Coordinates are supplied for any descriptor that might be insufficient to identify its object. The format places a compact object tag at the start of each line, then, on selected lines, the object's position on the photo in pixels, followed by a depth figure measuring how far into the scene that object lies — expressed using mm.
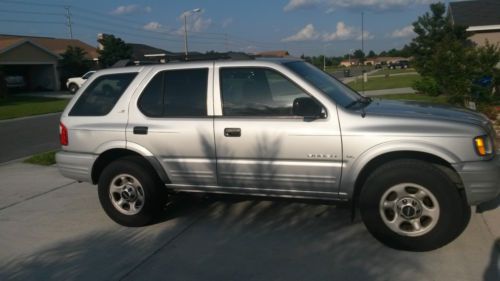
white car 37888
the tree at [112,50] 46256
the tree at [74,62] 43812
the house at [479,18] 22969
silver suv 4137
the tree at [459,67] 11156
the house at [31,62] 37750
